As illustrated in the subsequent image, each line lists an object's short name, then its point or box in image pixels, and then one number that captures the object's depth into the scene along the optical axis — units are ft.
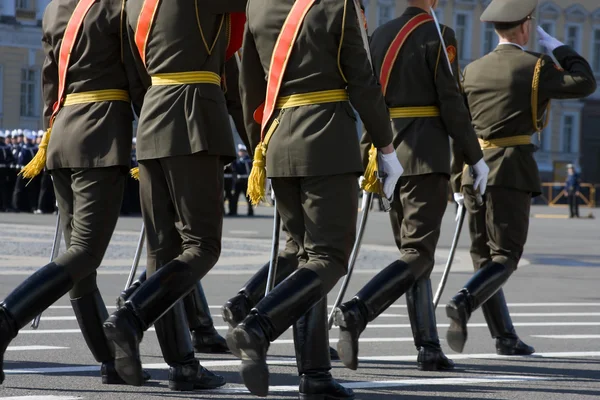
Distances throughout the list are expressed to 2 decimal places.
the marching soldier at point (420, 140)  52.70
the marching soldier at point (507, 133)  57.72
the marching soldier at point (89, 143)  46.65
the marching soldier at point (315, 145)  42.55
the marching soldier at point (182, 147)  45.11
